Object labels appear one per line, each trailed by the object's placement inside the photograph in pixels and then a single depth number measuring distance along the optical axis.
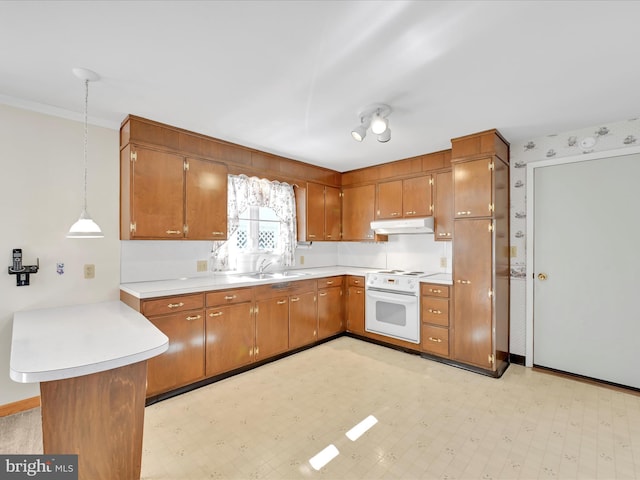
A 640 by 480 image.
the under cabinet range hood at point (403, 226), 3.81
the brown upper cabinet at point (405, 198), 3.94
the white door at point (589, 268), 2.88
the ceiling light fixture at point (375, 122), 2.47
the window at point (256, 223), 3.69
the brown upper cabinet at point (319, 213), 4.45
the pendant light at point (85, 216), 2.03
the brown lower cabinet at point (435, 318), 3.48
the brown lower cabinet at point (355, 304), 4.27
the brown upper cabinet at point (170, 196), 2.81
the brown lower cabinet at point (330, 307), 4.09
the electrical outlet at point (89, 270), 2.79
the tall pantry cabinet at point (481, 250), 3.14
